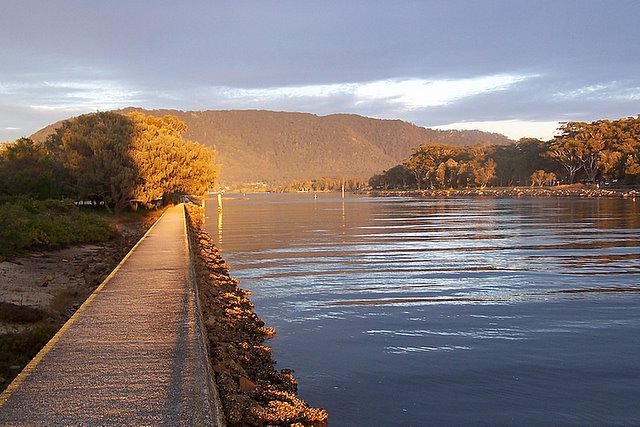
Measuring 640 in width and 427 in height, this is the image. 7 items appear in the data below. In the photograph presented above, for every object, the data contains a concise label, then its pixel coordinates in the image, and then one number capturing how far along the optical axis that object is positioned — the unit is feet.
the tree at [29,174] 136.15
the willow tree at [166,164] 142.20
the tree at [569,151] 351.05
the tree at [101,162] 134.82
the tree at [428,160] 508.53
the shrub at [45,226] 66.18
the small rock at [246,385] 24.75
